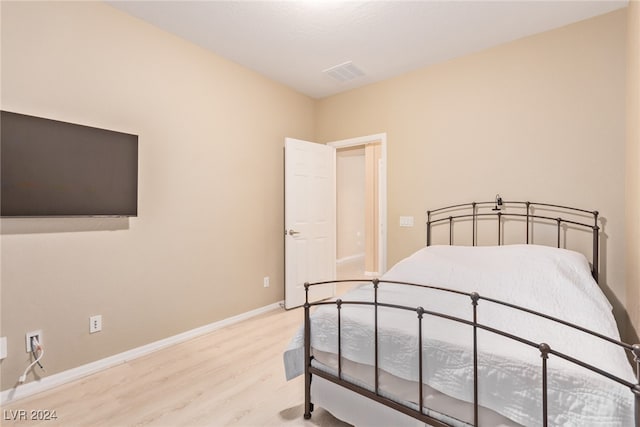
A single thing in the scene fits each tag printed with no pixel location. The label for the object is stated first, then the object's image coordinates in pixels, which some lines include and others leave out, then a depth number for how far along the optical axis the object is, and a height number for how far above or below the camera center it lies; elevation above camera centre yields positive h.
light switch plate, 3.47 -0.08
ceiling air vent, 3.28 +1.58
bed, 1.09 -0.58
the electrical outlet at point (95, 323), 2.27 -0.81
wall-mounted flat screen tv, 1.90 +0.31
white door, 3.64 -0.06
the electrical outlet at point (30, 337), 1.99 -0.80
